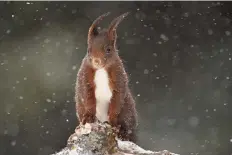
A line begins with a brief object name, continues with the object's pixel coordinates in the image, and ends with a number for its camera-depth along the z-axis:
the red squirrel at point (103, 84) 8.27
